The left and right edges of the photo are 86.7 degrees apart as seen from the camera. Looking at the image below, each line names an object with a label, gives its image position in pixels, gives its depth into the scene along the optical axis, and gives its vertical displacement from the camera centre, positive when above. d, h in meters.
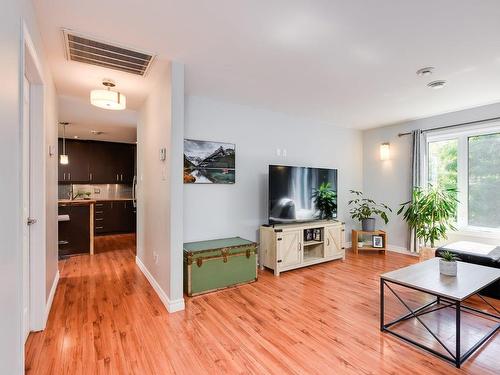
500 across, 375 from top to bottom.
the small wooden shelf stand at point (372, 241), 4.82 -1.04
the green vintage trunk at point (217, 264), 2.98 -0.95
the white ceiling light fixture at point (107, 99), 2.60 +0.84
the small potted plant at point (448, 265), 2.34 -0.71
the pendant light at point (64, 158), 5.20 +0.53
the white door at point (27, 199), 2.12 -0.13
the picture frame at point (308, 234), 4.20 -0.79
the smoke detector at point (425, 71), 2.73 +1.20
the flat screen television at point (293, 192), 3.88 -0.11
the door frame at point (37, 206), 2.20 -0.19
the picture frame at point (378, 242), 4.83 -1.04
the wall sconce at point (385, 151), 5.11 +0.66
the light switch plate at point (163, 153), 2.78 +0.33
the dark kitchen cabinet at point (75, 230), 4.66 -0.84
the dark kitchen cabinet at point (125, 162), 7.13 +0.60
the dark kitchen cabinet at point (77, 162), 6.59 +0.55
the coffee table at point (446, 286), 1.91 -0.80
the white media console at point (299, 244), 3.71 -0.90
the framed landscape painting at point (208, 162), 3.49 +0.31
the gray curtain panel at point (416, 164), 4.63 +0.37
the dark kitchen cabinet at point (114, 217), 6.70 -0.85
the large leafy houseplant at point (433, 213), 4.14 -0.44
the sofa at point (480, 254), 2.88 -0.80
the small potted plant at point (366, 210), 4.94 -0.49
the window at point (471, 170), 3.92 +0.24
